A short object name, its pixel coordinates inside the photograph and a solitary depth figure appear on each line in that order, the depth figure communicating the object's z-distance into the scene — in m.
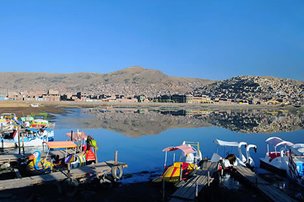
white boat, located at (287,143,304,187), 12.25
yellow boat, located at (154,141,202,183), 11.65
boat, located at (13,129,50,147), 19.42
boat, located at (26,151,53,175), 12.34
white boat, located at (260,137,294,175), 13.64
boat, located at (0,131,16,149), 18.79
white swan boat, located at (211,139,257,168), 13.29
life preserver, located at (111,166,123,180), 12.01
